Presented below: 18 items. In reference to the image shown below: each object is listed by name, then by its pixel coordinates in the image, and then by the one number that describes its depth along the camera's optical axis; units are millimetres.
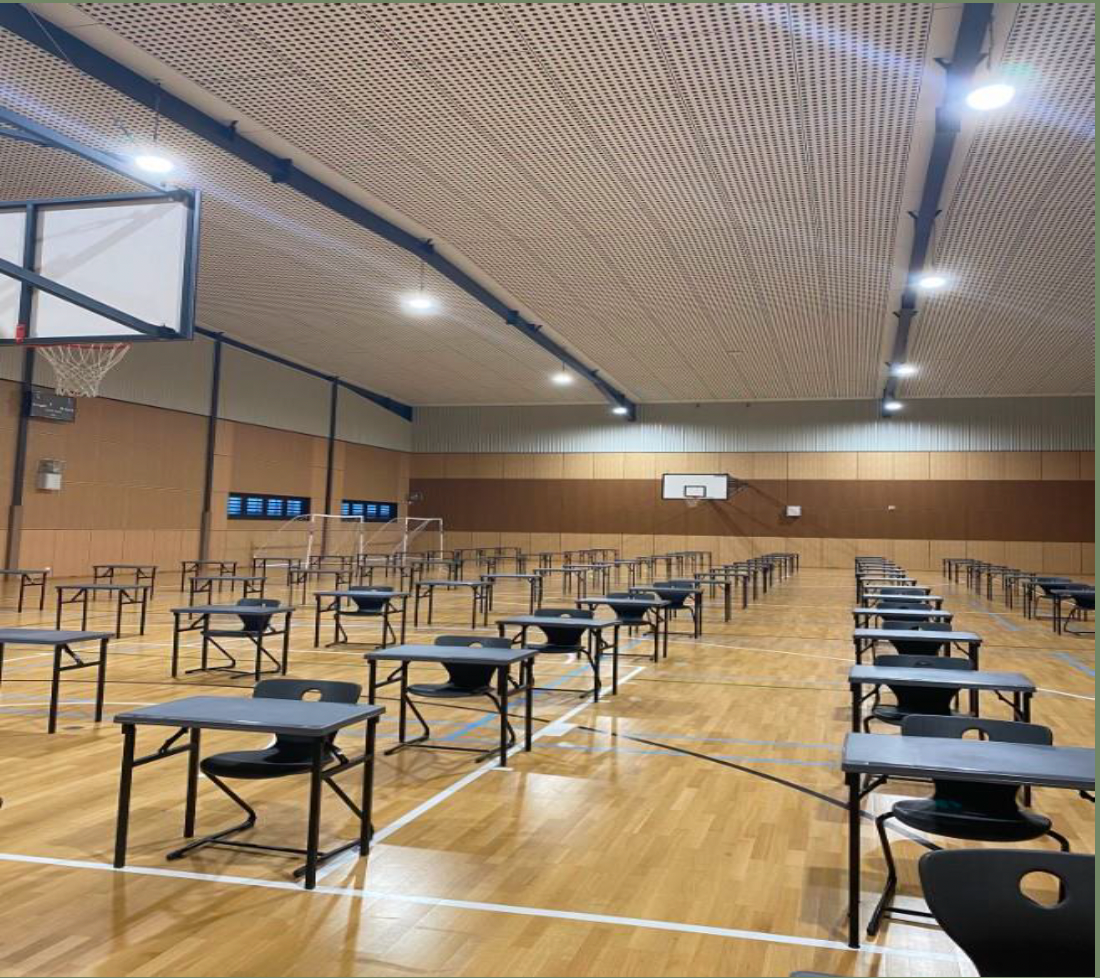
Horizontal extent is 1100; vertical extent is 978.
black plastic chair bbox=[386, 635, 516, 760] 5715
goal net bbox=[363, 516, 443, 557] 29719
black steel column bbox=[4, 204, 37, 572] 17125
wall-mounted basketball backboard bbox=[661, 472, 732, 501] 29047
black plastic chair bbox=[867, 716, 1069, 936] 3373
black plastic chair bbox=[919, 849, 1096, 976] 2086
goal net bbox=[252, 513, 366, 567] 24531
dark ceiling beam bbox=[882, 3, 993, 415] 7301
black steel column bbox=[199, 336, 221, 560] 22094
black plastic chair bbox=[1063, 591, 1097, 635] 12258
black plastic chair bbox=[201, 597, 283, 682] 7961
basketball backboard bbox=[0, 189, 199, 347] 5738
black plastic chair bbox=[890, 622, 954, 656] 7270
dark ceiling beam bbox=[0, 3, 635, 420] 7869
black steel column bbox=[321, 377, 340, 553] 27188
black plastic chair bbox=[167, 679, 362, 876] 3869
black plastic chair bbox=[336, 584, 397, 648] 9586
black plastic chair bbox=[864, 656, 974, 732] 5250
